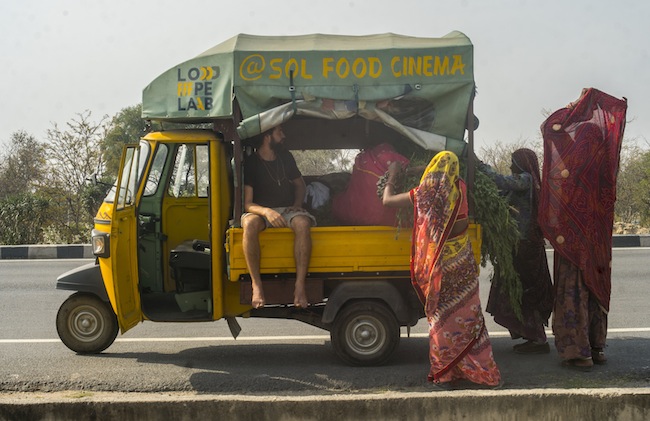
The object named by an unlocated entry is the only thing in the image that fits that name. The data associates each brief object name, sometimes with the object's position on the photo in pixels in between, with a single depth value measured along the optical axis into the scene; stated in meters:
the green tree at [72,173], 18.75
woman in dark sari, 6.29
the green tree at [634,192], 18.39
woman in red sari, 5.74
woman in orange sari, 5.21
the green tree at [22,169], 20.97
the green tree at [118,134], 20.11
